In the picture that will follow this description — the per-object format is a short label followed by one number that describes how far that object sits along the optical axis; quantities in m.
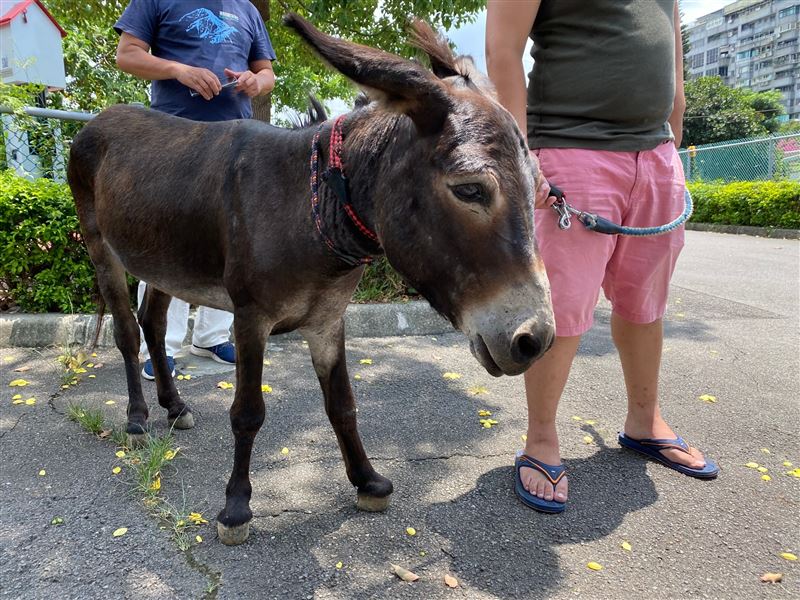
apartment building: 99.00
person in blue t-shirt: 3.11
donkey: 1.64
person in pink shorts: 2.41
